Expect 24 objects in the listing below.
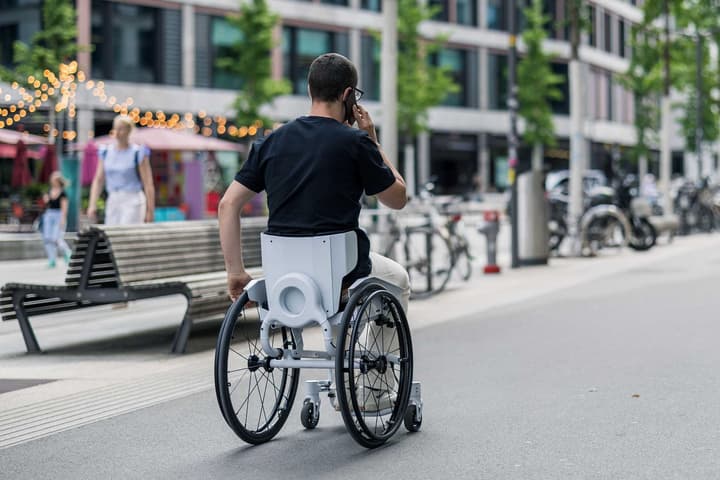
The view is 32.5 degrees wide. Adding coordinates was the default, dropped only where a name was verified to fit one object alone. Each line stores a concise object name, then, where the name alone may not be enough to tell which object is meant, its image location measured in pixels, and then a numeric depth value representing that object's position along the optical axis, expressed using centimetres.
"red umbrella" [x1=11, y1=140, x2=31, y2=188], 2547
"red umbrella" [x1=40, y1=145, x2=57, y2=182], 2733
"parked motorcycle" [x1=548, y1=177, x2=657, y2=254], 2100
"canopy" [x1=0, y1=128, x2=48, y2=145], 2377
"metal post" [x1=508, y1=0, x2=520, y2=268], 1805
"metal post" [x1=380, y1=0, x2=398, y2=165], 1505
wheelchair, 513
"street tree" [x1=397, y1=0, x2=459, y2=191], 4825
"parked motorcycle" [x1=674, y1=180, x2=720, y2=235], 3192
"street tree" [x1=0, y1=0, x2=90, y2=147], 3175
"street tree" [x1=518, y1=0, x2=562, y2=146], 5509
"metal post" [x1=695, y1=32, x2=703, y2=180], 4078
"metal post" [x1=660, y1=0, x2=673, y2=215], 3272
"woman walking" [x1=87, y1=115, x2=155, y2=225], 1155
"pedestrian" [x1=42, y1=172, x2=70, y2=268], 1942
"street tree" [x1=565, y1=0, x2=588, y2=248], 2270
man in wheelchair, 524
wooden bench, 862
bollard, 1645
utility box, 1811
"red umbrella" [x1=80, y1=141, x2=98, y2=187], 2839
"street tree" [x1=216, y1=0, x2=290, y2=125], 3906
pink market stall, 2814
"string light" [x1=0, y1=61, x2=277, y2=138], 3061
